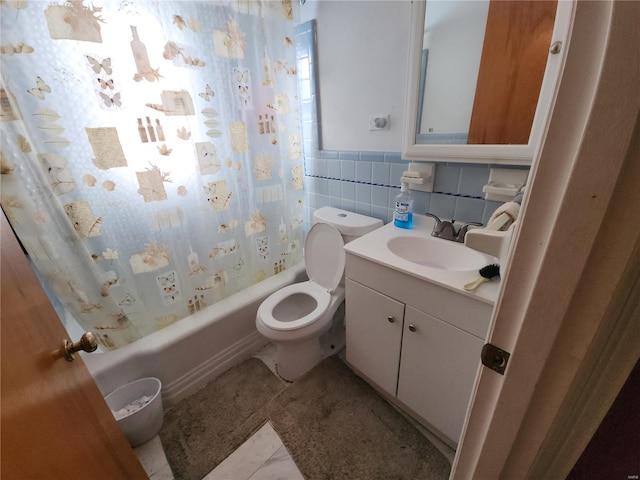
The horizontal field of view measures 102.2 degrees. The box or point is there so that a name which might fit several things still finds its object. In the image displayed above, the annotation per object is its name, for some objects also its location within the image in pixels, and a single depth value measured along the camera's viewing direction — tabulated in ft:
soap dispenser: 4.12
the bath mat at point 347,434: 3.42
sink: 3.44
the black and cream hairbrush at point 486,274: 2.68
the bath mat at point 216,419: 3.63
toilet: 4.25
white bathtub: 3.98
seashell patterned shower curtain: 2.93
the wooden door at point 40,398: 1.22
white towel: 1.77
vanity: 2.84
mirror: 2.79
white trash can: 3.59
